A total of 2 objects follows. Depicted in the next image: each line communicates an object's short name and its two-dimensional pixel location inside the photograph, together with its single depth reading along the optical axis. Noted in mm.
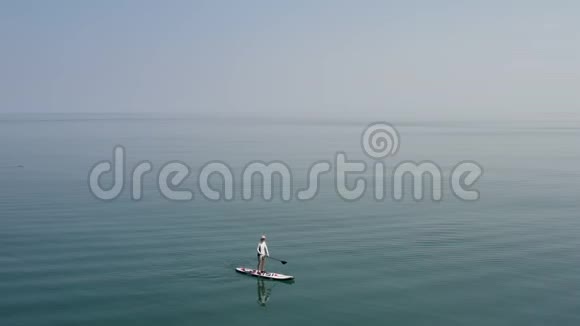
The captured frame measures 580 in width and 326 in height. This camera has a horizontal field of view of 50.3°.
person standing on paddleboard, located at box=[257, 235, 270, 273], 40094
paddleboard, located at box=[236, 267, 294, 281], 40062
